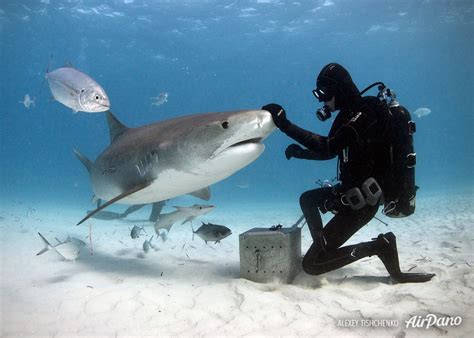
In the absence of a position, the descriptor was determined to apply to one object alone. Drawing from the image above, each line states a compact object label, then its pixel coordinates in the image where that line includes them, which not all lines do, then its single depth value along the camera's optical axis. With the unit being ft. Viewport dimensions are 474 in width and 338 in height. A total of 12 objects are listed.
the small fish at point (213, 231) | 16.71
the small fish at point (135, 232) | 21.94
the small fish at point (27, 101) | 30.00
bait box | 14.65
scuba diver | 12.10
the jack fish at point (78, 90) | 14.00
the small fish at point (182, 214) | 18.98
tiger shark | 11.01
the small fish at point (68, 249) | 17.32
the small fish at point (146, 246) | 21.92
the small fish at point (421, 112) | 55.86
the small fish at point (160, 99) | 40.69
